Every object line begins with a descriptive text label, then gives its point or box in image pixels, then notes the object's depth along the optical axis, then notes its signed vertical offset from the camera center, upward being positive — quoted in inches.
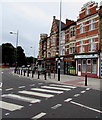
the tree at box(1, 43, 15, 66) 2785.4 +195.2
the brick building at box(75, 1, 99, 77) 803.4 +144.6
